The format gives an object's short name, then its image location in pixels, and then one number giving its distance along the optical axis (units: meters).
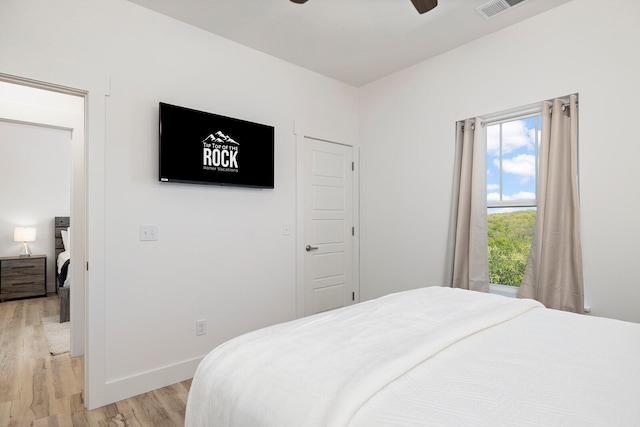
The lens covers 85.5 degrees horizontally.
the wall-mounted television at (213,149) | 2.53
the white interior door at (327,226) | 3.54
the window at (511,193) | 2.81
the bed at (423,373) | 0.83
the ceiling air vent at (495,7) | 2.43
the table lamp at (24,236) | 5.21
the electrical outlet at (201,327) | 2.74
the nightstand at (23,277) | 5.00
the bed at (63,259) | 4.01
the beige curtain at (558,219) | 2.39
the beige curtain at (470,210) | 2.91
